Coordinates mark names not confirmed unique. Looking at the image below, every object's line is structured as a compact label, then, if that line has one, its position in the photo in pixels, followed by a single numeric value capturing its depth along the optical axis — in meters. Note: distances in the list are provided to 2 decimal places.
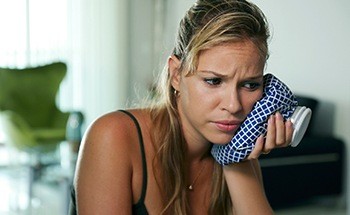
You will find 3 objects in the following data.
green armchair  4.99
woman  1.25
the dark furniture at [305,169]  4.12
